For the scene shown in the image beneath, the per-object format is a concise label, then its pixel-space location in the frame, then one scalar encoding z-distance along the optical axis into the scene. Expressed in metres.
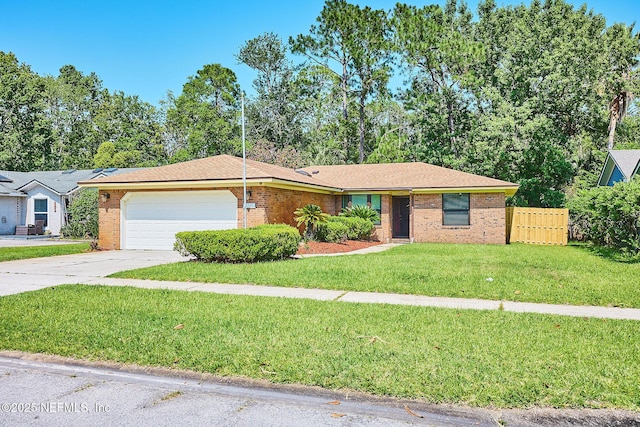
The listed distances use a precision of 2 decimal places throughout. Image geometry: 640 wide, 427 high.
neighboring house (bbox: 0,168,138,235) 26.25
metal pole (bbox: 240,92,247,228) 15.10
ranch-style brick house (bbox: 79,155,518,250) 16.25
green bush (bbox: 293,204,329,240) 16.75
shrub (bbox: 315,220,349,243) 17.64
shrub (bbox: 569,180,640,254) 13.27
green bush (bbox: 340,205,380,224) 20.70
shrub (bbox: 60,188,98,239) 22.98
